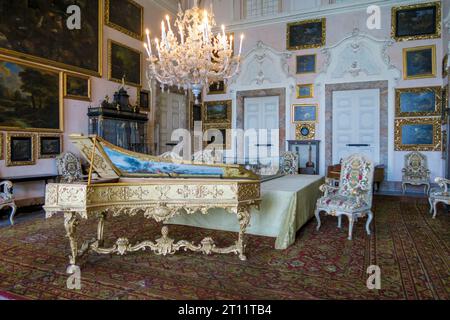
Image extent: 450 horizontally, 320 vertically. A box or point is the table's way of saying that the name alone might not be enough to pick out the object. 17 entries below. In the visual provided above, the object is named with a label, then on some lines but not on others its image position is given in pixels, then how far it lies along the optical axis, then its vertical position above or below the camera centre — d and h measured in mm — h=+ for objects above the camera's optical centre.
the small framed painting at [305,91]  10297 +2184
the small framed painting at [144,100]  9535 +1752
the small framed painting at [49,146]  6640 +206
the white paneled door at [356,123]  9664 +1039
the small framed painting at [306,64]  10258 +3090
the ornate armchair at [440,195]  5320 -696
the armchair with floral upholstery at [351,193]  4305 -578
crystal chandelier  5027 +1654
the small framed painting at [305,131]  10344 +828
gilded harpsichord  2895 -364
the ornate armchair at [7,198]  4908 -699
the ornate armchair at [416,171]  8484 -442
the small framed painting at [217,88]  11602 +2546
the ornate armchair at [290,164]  7543 -218
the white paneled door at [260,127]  10977 +1045
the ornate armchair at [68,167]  6504 -257
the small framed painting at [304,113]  10297 +1447
